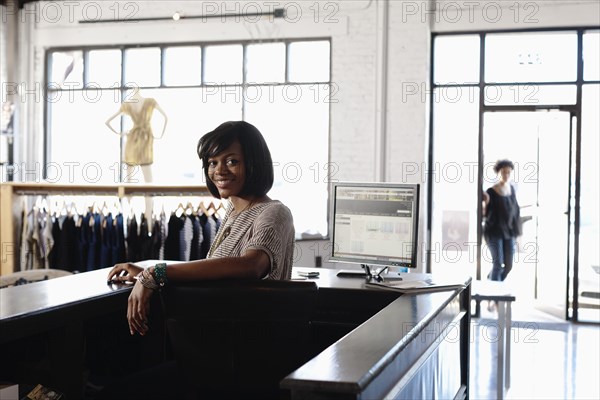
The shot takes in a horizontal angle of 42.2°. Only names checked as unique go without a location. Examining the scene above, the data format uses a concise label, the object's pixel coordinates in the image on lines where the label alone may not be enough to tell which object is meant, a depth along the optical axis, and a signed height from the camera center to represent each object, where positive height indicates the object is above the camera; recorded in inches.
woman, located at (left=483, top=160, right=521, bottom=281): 304.5 -14.0
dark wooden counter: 61.1 -15.4
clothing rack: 239.8 -3.6
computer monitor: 122.2 -6.4
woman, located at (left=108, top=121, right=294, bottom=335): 93.7 -3.5
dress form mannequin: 279.1 +16.7
